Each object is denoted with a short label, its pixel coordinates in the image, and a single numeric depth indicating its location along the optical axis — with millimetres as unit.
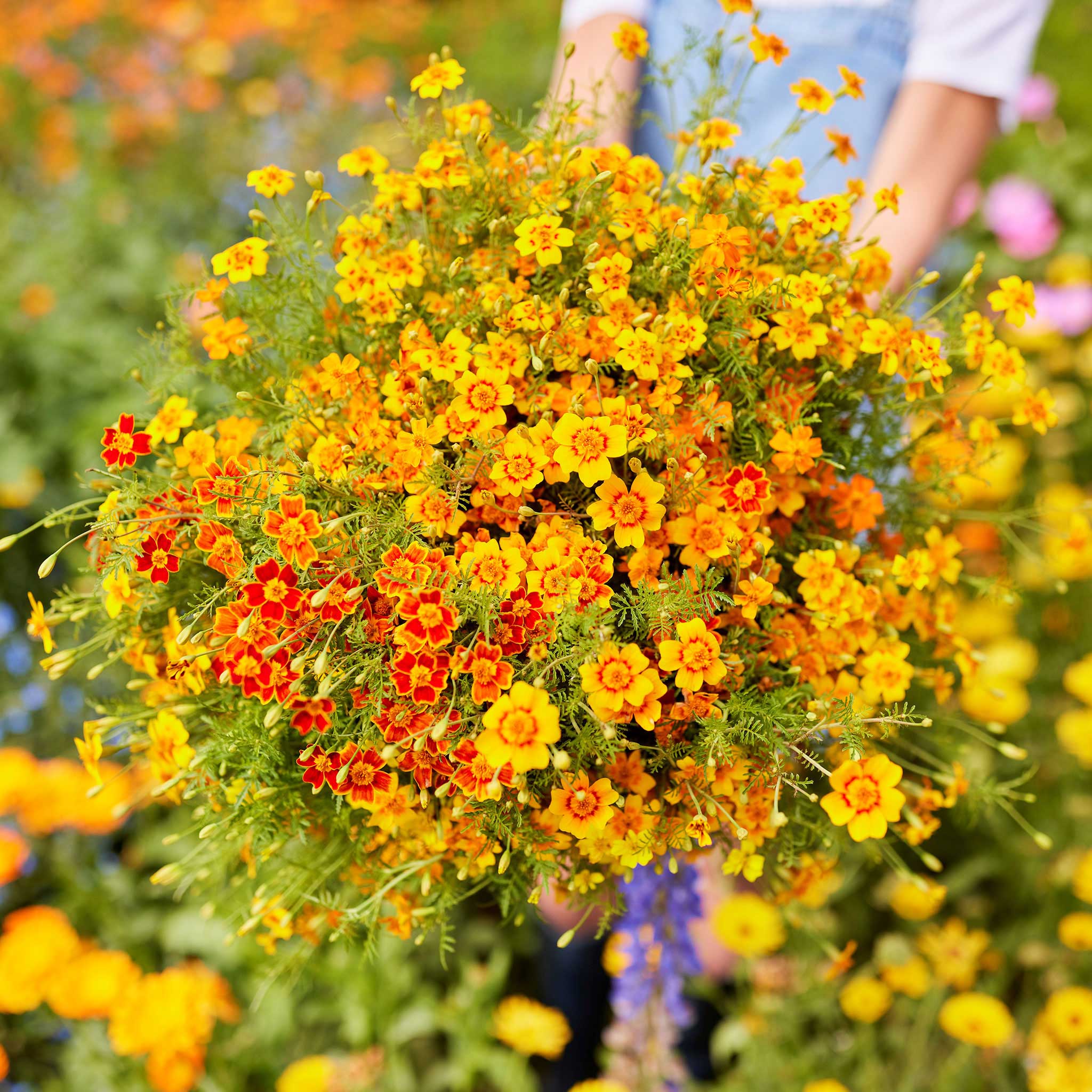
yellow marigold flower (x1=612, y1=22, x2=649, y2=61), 773
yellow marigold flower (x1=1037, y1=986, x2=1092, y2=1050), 1345
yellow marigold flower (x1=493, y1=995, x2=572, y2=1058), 1332
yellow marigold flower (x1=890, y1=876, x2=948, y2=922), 1431
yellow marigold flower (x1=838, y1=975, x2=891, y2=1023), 1377
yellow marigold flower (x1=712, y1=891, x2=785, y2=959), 1409
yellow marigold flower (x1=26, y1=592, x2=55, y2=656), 658
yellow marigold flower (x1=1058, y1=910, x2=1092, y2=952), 1398
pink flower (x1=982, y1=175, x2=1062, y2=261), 2553
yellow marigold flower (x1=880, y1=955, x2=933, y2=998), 1364
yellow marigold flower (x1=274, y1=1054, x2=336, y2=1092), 1302
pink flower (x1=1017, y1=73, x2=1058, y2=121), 2824
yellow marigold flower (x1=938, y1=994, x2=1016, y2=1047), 1335
